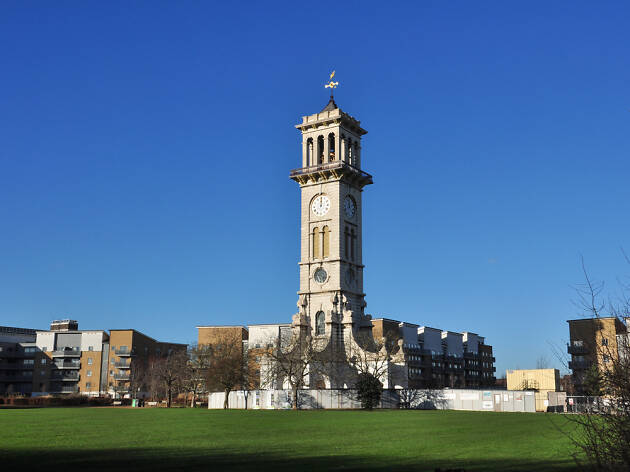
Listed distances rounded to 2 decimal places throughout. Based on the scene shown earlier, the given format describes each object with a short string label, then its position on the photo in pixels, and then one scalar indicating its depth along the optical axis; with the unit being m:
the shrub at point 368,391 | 82.69
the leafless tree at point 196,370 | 112.69
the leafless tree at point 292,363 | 89.98
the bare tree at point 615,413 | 15.04
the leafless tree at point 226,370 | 94.69
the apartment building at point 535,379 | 141.38
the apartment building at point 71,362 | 155.75
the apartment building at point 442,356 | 150.50
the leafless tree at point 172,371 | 109.77
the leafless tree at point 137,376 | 146.50
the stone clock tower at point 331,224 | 107.38
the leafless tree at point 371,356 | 95.00
